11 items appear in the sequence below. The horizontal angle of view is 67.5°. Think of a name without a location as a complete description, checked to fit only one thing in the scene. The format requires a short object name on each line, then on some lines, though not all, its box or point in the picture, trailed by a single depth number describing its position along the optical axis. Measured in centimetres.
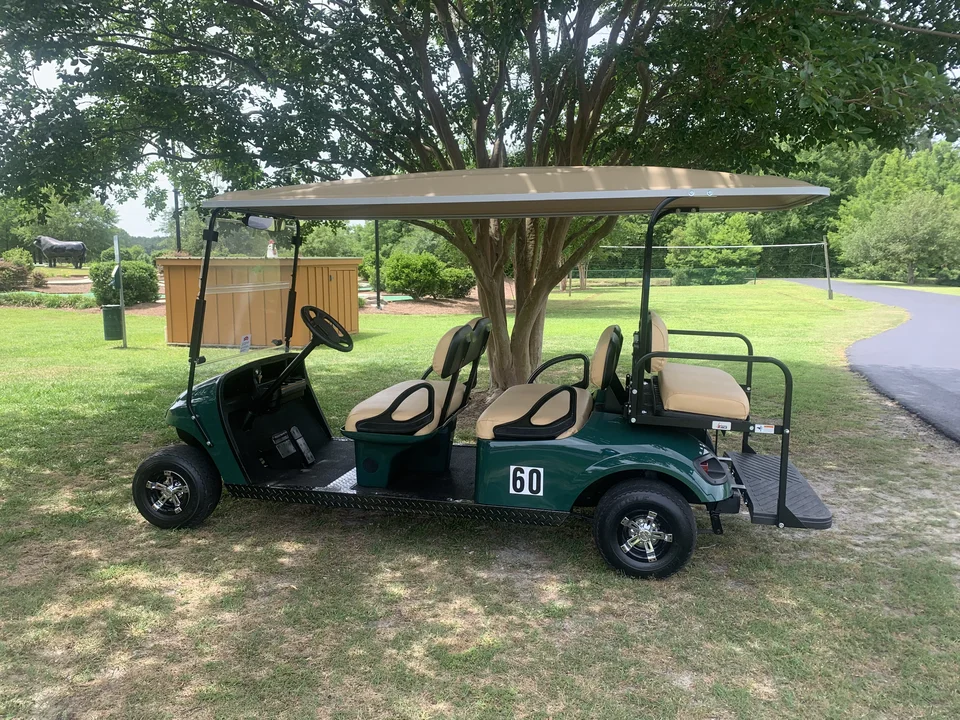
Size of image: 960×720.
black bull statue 3500
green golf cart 321
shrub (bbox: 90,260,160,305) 1627
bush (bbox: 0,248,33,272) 2531
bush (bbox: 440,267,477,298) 2039
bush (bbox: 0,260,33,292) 2133
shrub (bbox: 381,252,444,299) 2014
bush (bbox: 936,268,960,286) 3642
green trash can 1141
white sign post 1090
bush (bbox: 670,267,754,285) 3209
